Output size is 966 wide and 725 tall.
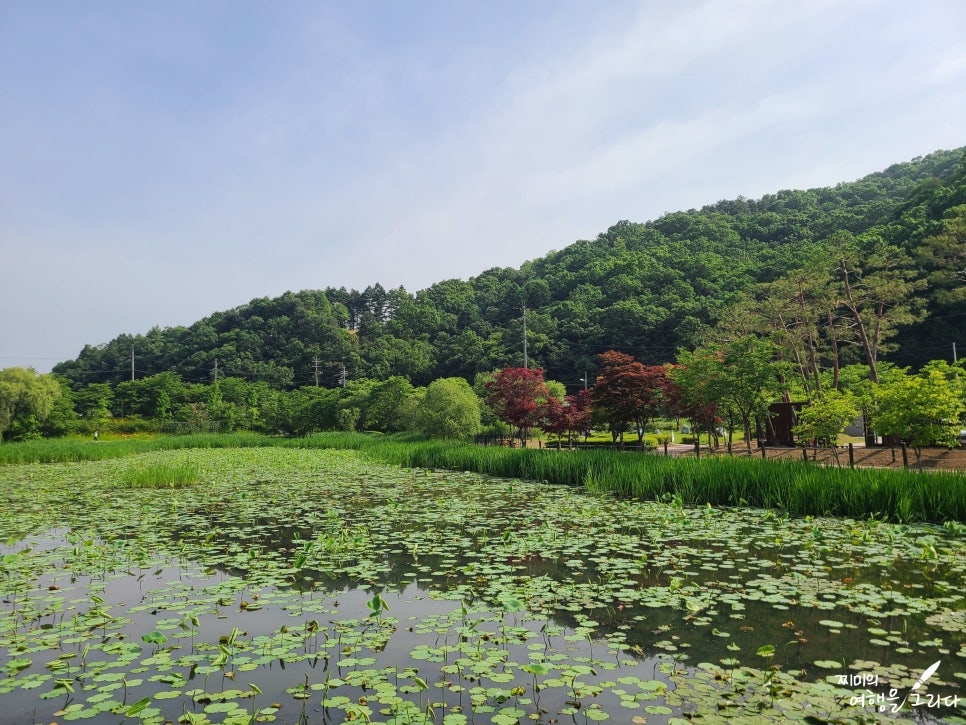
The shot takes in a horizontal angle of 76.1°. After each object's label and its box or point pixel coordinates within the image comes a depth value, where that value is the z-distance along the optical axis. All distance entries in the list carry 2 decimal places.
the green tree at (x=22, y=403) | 37.69
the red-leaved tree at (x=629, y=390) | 20.27
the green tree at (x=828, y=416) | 13.65
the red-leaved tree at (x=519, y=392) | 25.62
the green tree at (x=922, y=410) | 11.77
